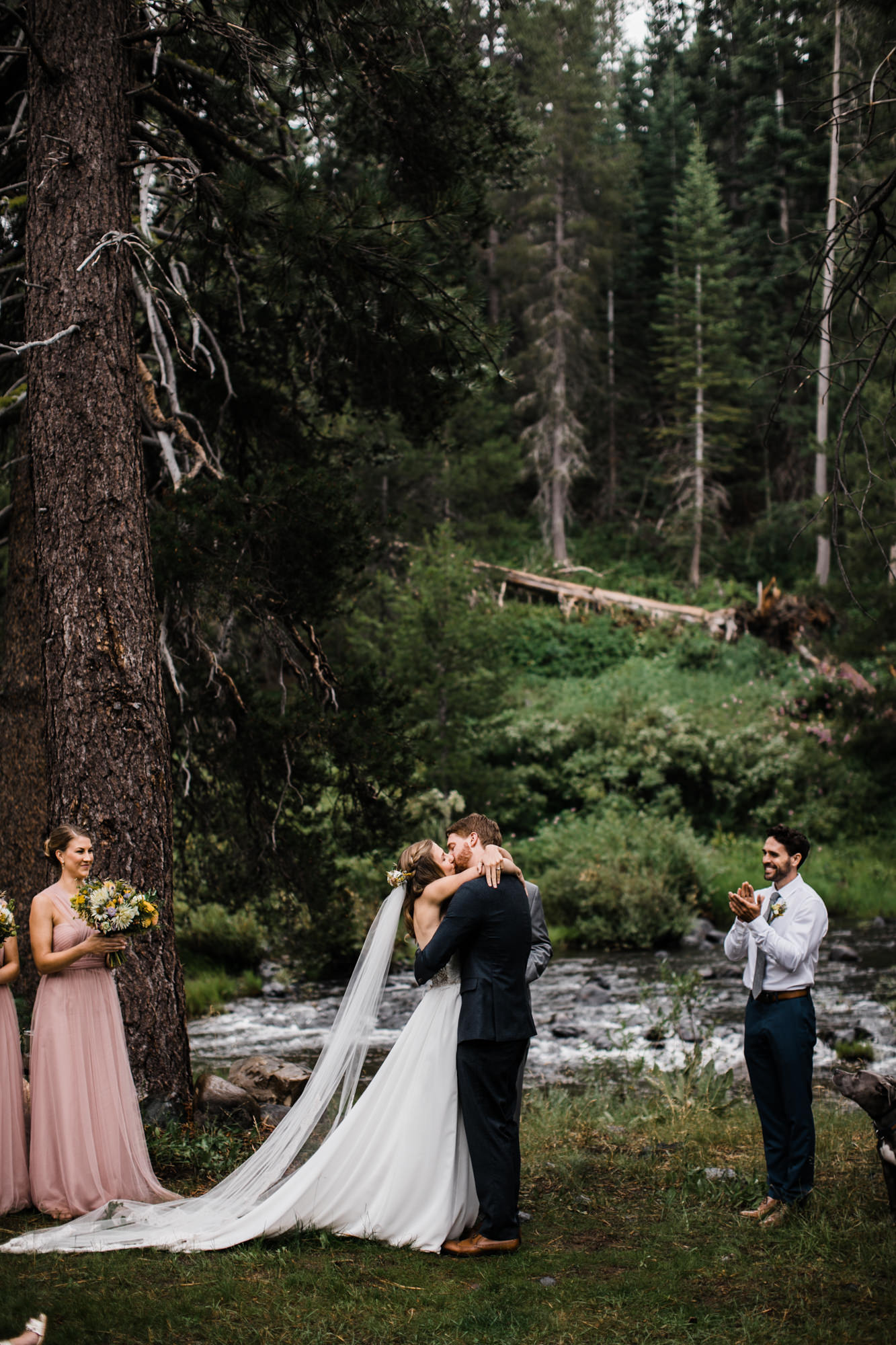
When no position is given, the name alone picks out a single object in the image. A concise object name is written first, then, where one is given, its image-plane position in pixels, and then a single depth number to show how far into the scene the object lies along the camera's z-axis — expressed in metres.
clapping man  5.71
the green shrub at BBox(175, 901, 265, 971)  16.59
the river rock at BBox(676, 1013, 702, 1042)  12.31
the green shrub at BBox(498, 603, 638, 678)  31.05
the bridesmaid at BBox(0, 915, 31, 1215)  5.91
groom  5.40
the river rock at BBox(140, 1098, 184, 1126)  7.05
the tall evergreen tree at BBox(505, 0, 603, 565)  35.19
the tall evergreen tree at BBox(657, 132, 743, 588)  35.31
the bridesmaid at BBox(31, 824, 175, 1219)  5.91
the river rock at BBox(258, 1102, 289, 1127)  7.80
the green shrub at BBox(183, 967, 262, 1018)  14.55
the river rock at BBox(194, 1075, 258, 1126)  7.76
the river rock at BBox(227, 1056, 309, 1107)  8.43
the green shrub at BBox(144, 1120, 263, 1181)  6.69
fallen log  30.48
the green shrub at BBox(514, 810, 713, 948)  17.88
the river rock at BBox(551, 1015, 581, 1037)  12.81
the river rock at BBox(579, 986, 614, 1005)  14.45
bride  5.38
